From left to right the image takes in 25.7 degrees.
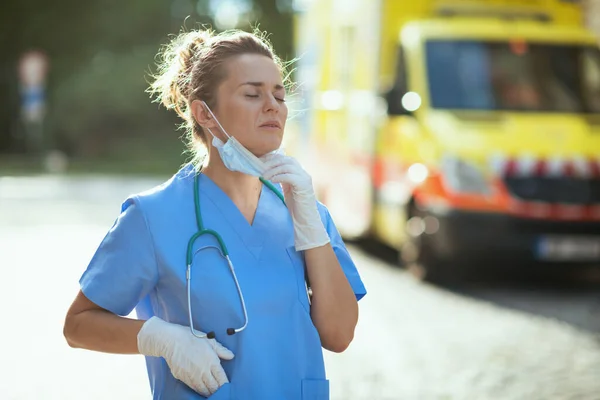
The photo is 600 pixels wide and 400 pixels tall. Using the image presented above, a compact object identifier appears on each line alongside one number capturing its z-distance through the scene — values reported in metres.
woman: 3.08
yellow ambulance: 10.75
